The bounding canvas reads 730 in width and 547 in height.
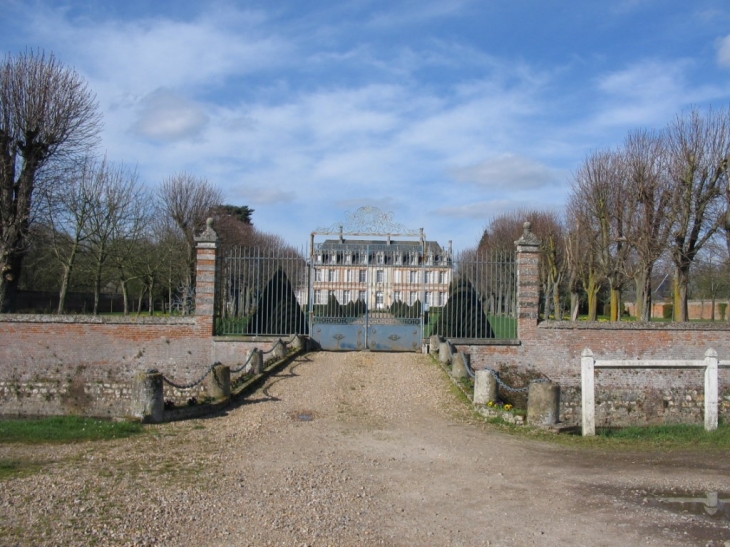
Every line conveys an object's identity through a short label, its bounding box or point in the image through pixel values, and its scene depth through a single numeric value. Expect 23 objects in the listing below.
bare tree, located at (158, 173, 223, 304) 27.75
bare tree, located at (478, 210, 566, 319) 30.93
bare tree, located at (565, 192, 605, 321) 24.12
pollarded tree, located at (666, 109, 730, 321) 18.30
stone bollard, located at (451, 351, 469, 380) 12.33
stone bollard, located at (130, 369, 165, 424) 9.01
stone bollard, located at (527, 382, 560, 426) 9.10
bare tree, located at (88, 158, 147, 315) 23.94
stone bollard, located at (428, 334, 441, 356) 15.42
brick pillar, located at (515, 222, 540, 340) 14.30
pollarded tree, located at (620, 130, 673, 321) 19.62
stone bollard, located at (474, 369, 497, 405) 10.05
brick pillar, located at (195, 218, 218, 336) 14.72
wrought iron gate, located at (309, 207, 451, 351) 16.20
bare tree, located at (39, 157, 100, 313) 21.58
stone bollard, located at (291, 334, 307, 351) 15.65
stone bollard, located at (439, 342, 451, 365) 13.74
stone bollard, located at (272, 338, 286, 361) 14.51
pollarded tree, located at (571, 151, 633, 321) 21.86
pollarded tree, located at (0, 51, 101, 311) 17.03
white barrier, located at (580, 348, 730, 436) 9.05
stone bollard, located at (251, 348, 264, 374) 12.37
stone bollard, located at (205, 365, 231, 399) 10.27
